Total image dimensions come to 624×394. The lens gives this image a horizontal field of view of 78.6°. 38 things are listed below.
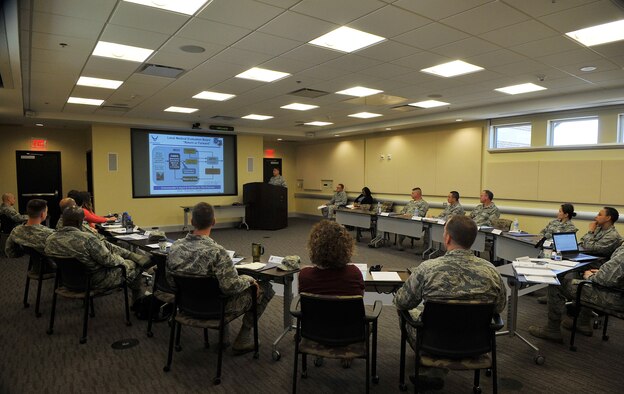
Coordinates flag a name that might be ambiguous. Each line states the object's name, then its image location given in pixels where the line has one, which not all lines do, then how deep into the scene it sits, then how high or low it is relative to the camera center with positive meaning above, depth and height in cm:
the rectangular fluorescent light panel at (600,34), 357 +139
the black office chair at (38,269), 380 -104
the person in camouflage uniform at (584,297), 300 -103
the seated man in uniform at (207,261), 266 -63
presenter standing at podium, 1099 -21
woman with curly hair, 236 -61
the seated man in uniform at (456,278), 216 -60
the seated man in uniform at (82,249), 336 -69
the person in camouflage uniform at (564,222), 498 -63
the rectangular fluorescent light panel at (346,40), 379 +139
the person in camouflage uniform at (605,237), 409 -67
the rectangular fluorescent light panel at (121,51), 410 +135
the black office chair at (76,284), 334 -101
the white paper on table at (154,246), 408 -80
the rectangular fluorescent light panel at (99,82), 544 +131
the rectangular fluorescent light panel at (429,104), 726 +137
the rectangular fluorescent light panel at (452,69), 484 +139
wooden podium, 1029 -90
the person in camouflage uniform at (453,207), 713 -62
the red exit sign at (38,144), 973 +70
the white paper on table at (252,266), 320 -80
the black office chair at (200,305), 263 -96
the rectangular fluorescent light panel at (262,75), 510 +136
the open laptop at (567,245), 384 -72
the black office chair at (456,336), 210 -92
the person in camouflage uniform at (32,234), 394 -66
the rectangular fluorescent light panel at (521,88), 588 +138
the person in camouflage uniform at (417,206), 796 -68
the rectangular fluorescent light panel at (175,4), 307 +137
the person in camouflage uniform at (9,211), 638 -68
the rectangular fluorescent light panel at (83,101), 680 +129
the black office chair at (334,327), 225 -94
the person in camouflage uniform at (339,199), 1053 -73
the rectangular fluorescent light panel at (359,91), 618 +136
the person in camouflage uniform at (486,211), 665 -66
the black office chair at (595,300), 302 -105
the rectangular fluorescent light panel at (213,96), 647 +134
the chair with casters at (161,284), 314 -96
